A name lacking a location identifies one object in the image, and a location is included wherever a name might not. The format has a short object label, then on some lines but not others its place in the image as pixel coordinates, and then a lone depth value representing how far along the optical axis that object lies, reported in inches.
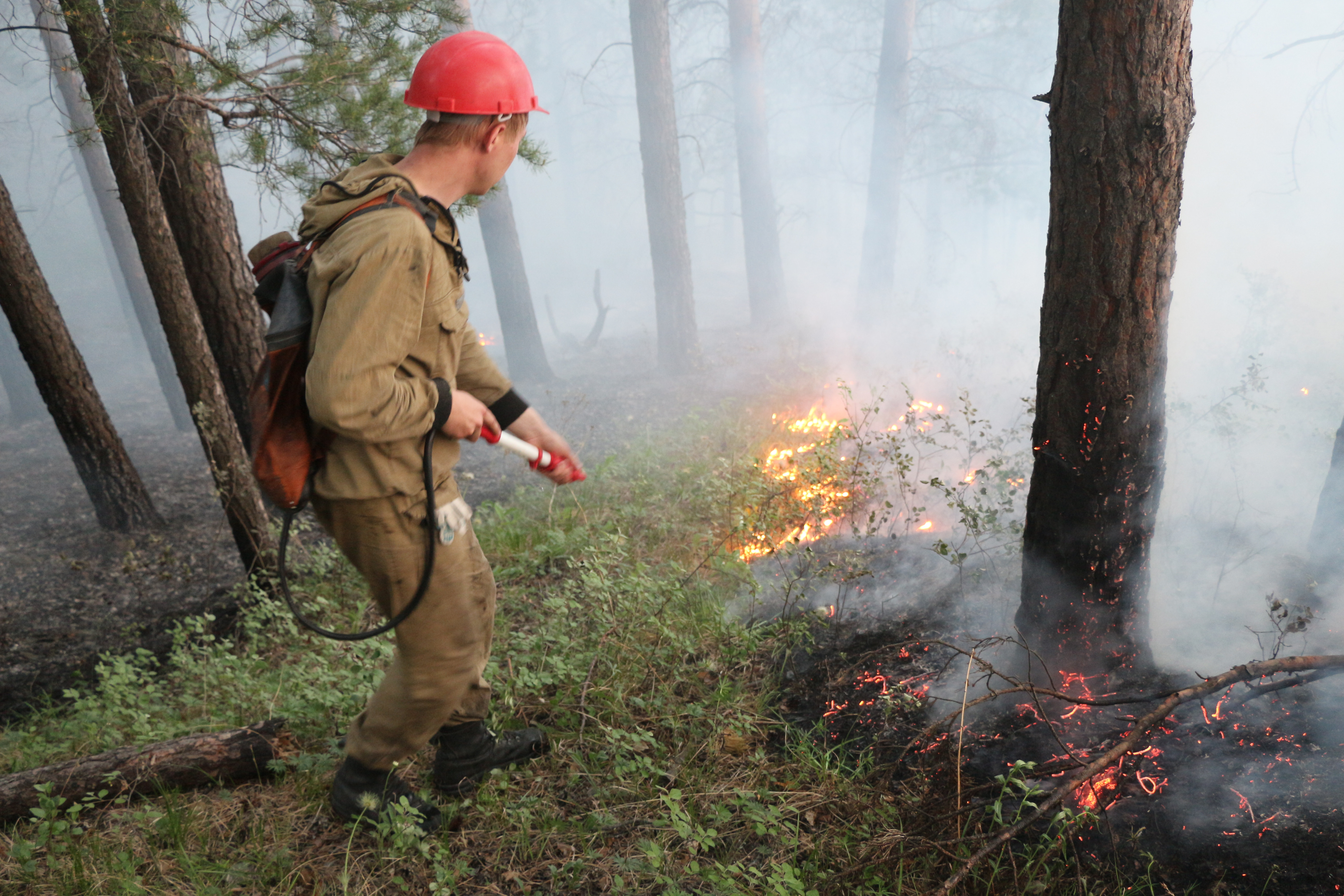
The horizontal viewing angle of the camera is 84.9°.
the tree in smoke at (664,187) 504.7
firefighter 72.0
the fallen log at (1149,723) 79.6
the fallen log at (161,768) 102.3
